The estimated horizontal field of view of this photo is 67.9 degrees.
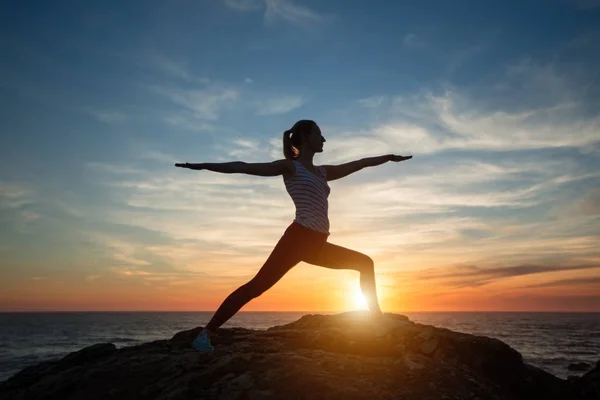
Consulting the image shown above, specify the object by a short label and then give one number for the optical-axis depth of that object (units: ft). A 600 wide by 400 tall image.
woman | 17.25
